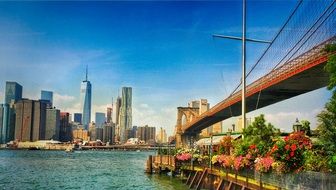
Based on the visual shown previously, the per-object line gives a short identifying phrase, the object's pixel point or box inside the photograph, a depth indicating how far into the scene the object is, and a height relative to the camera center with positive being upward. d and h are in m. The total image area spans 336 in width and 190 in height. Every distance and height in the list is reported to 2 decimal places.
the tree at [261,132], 26.86 +0.57
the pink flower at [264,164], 22.15 -1.06
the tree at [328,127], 19.14 +0.63
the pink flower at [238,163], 27.00 -1.25
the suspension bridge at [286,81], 36.03 +5.90
